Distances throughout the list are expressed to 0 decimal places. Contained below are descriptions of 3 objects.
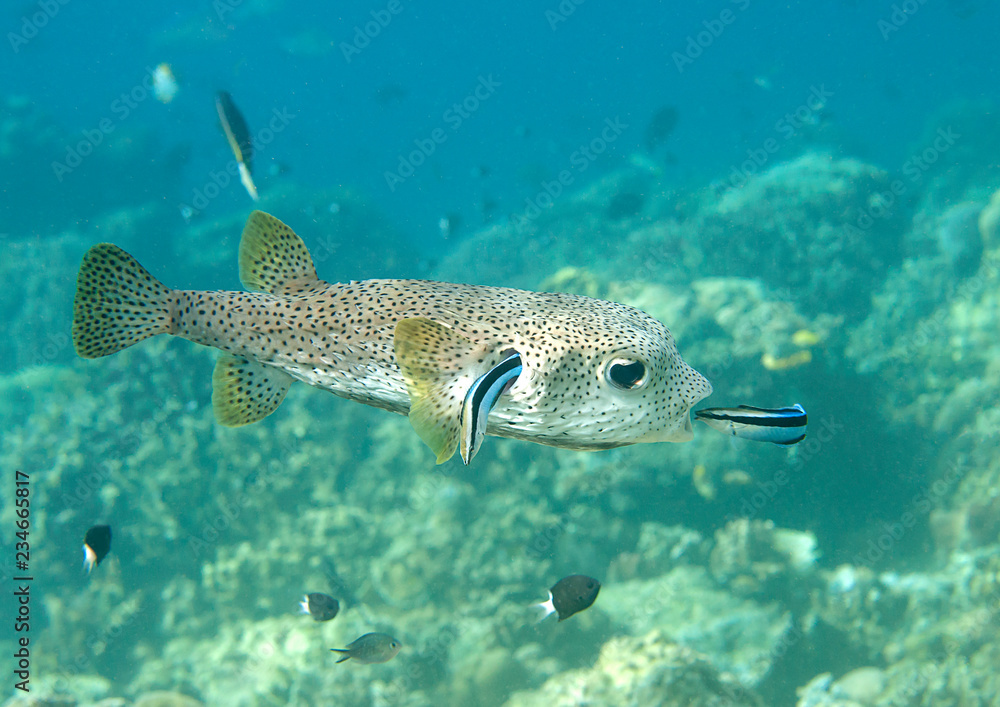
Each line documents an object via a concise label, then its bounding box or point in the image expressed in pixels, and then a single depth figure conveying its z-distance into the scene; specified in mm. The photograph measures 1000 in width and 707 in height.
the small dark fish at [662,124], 18797
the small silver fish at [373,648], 5191
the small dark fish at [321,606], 5172
